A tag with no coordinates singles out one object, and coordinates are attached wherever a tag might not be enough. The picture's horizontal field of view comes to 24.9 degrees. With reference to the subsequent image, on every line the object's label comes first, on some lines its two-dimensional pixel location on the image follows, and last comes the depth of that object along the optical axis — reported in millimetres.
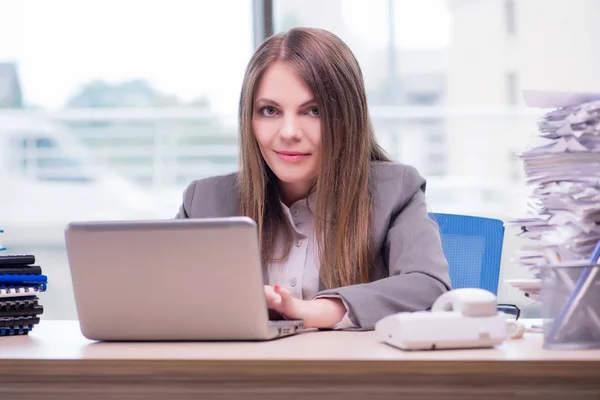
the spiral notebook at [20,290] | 1944
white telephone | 1639
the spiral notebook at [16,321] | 1930
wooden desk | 1552
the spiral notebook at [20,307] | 1939
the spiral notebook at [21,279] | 1949
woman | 2209
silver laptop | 1711
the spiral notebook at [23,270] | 1960
